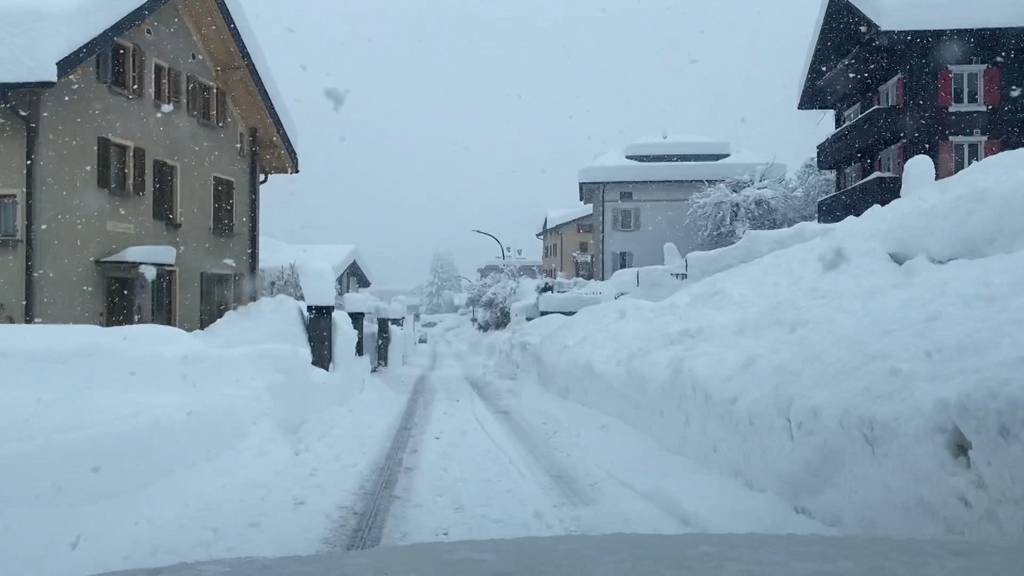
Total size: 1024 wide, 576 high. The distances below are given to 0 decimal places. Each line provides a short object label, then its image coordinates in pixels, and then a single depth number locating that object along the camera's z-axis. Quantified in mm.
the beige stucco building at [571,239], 65250
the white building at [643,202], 49469
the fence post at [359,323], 24375
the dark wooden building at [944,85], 25953
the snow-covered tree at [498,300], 58438
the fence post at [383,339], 30545
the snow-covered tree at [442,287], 120625
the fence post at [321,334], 18266
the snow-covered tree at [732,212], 47344
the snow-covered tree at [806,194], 48562
